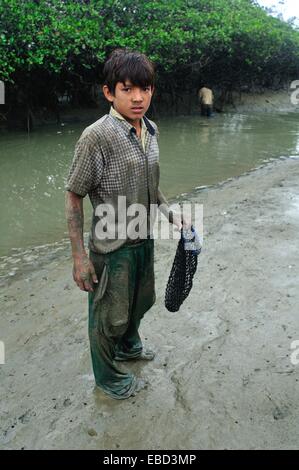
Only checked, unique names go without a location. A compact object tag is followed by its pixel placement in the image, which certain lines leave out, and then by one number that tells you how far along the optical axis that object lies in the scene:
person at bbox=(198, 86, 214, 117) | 16.45
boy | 2.01
